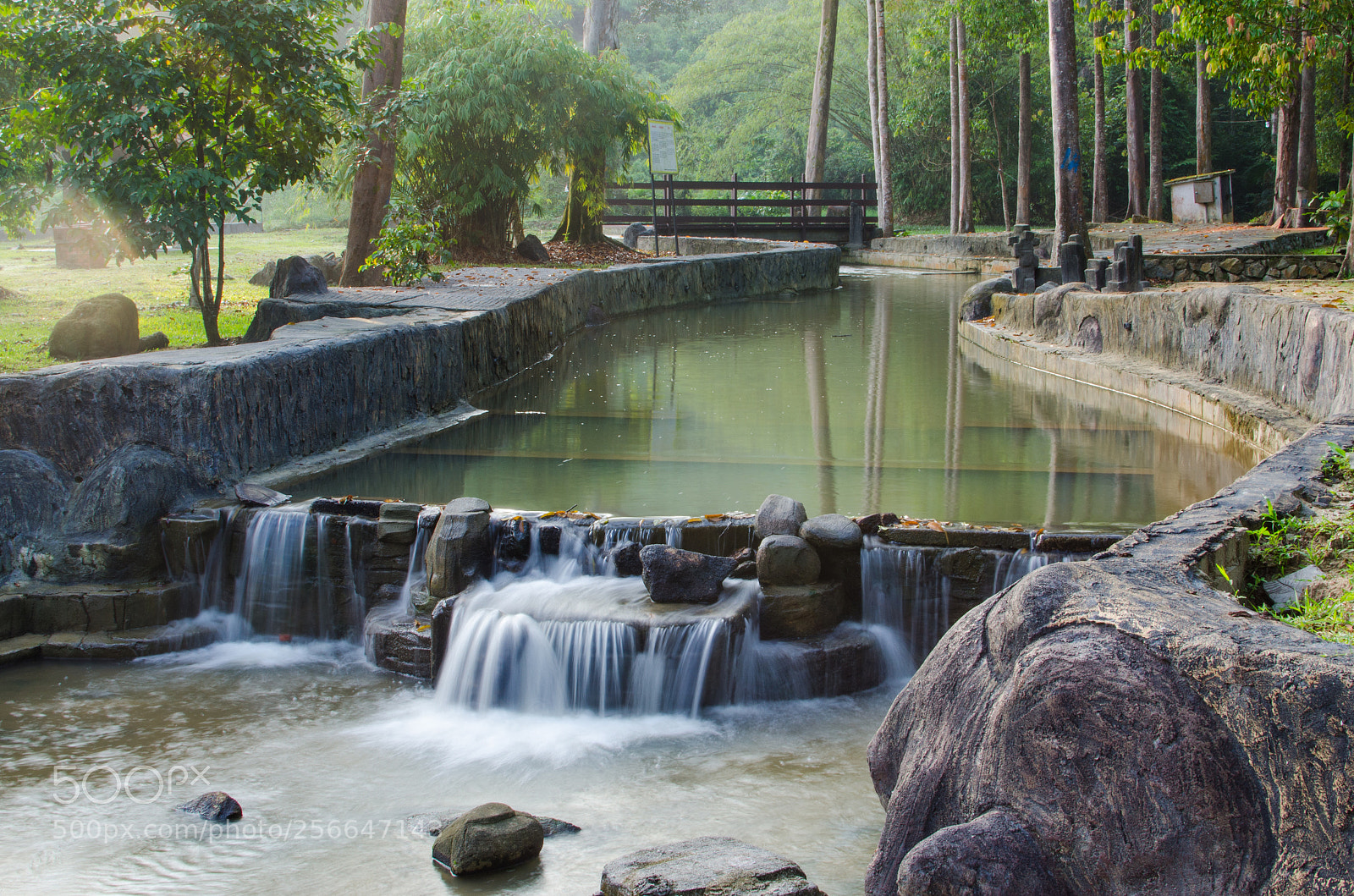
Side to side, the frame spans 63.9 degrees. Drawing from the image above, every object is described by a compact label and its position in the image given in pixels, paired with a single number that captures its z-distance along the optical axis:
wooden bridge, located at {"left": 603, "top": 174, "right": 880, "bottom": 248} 26.17
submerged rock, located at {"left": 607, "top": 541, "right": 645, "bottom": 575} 5.46
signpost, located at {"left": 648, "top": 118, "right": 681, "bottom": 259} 18.08
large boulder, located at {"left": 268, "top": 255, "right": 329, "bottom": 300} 9.78
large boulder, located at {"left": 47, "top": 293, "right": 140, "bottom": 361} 8.17
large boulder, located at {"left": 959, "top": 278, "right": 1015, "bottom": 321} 14.05
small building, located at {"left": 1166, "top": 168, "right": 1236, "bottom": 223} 24.42
